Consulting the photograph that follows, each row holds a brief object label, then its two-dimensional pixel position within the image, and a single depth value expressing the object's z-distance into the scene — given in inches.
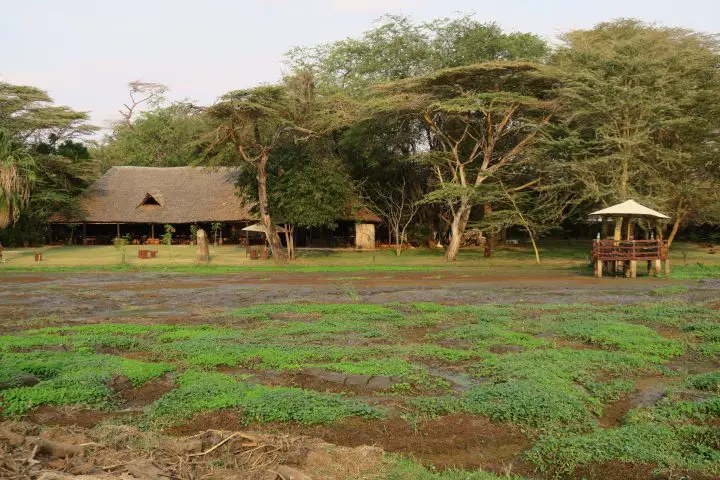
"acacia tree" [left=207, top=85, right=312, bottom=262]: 1213.7
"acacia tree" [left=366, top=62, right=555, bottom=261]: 1240.8
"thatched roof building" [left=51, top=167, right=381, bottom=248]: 1782.7
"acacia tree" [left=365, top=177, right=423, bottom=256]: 1624.0
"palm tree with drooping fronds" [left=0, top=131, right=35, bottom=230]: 1254.3
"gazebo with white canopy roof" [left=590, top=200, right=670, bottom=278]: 976.9
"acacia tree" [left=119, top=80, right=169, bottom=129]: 2938.0
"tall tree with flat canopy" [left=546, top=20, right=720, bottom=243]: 1145.4
